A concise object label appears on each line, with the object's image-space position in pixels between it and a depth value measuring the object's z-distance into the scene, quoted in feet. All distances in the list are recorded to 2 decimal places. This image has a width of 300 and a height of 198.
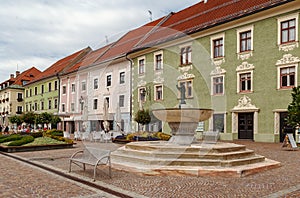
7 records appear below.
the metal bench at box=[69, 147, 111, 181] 27.54
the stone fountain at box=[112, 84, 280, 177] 28.63
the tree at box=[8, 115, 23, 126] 146.22
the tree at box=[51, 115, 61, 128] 115.65
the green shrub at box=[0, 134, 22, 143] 60.75
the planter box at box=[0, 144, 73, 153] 50.98
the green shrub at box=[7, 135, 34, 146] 52.60
